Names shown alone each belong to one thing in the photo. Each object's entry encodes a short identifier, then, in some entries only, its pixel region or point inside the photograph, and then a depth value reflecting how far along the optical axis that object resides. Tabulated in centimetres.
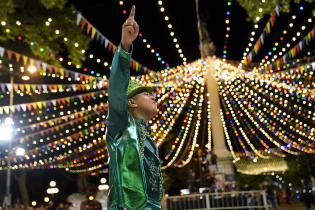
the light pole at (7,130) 1456
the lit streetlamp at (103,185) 3301
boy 221
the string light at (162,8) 1084
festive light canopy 1398
